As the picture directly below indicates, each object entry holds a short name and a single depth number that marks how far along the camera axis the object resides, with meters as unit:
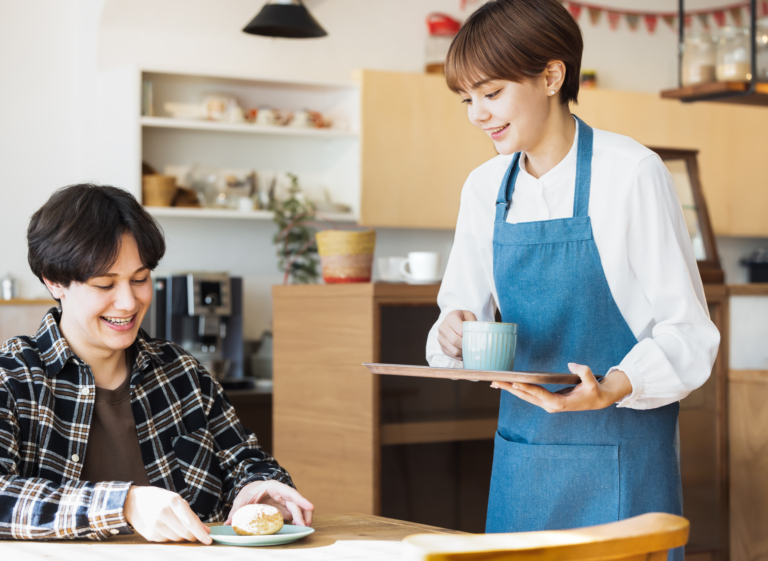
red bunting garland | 4.80
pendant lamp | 3.41
